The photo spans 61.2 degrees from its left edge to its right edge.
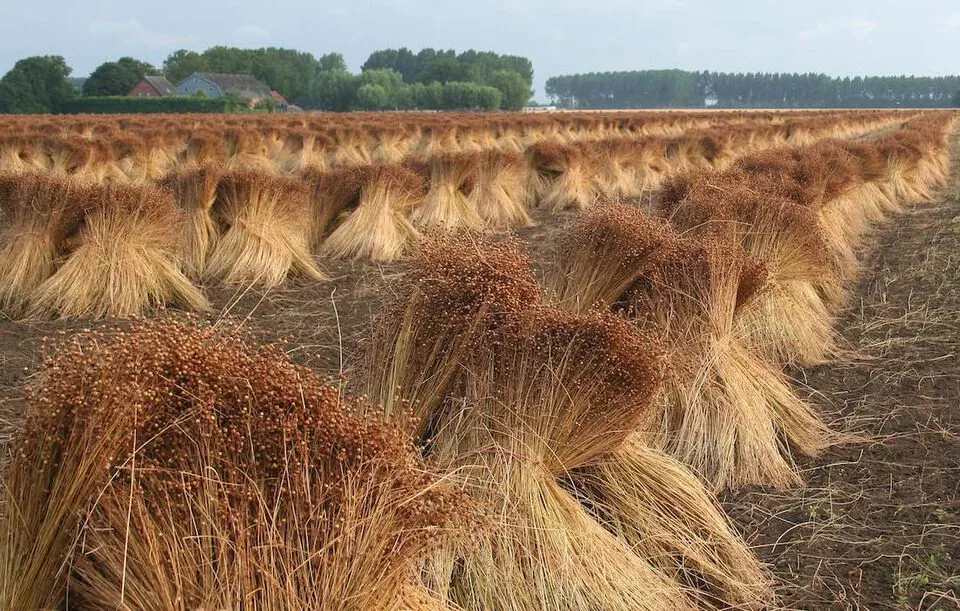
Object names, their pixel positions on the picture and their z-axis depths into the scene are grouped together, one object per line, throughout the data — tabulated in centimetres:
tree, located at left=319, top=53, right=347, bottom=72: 14812
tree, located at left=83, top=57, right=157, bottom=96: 7481
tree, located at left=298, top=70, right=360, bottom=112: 7806
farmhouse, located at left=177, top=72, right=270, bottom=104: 8706
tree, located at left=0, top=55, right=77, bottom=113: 5772
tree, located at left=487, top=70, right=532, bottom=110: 8744
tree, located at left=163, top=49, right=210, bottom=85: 10856
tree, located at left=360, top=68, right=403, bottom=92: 8025
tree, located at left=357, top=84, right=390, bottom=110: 7162
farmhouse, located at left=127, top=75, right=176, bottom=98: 7675
